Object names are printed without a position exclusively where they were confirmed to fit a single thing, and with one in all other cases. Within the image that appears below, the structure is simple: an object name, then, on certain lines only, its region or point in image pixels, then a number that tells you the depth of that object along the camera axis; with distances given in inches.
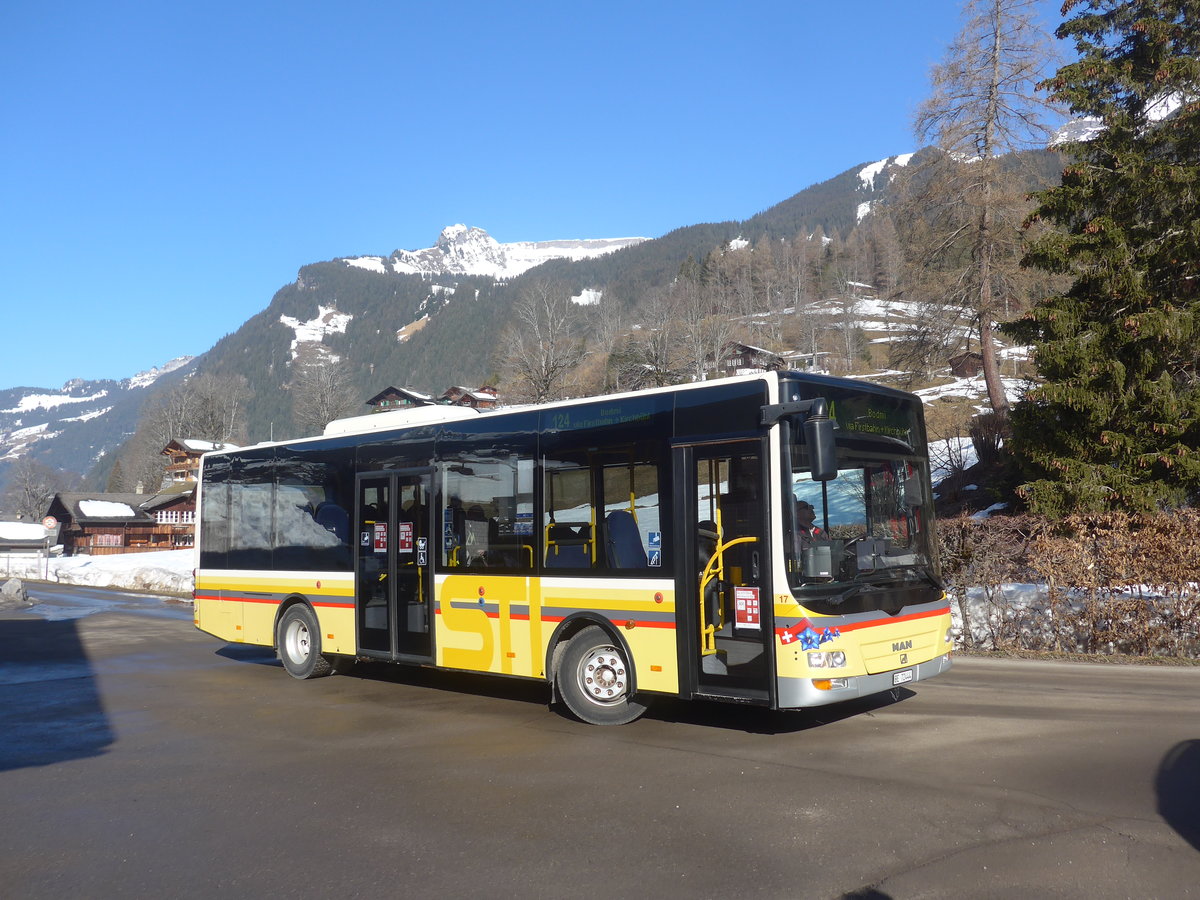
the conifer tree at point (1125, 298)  629.0
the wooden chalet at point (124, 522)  3331.7
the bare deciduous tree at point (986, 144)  1125.7
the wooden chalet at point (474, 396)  3853.3
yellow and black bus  305.6
